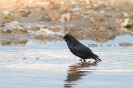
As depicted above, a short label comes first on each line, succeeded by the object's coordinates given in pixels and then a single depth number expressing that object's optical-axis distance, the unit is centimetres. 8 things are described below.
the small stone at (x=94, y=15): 2222
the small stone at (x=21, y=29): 1812
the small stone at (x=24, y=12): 2281
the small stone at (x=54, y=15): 2134
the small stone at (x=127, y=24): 2055
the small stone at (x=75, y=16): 2147
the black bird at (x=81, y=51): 1210
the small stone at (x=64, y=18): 2116
